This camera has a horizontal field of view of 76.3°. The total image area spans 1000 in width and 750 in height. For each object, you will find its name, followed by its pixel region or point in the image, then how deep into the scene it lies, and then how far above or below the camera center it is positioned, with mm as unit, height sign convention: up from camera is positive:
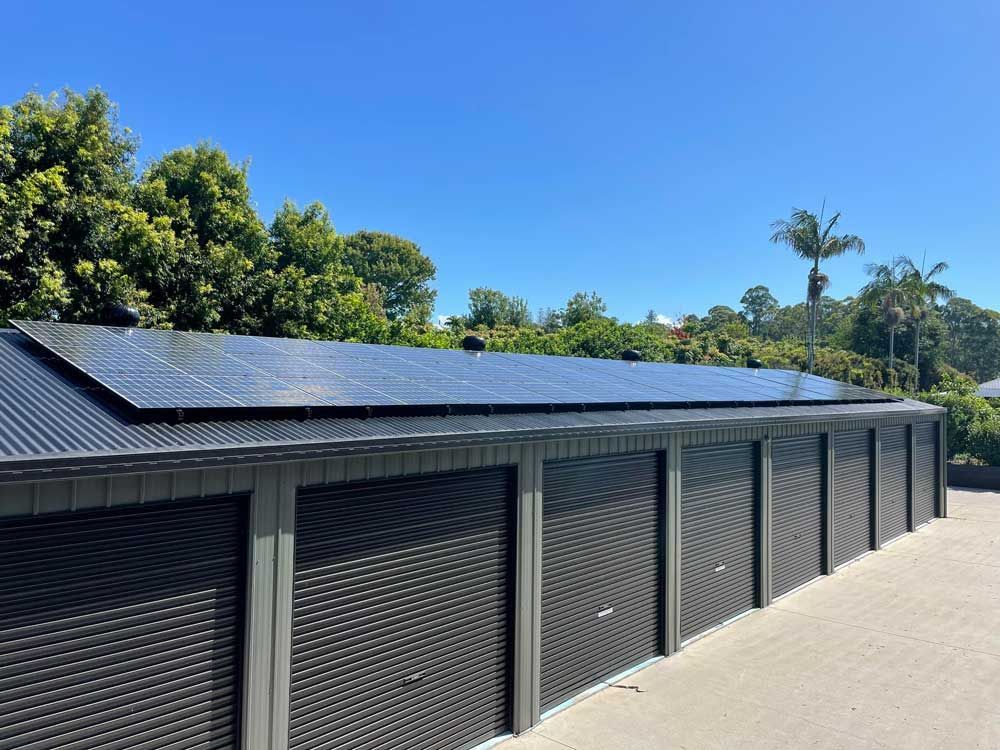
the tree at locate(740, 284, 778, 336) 98312 +13495
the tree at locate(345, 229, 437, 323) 72125 +13551
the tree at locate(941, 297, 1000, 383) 76938 +7268
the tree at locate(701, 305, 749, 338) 61625 +9579
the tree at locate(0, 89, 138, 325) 15305 +4735
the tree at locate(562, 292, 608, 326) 61719 +8168
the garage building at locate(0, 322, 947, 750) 3979 -1345
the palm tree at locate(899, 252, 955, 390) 49031 +8626
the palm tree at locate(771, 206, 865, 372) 34531 +8360
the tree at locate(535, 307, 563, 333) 67788 +7608
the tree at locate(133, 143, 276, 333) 18984 +4474
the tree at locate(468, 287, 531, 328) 65438 +8228
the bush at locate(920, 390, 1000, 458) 24906 -785
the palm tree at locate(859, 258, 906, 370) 50219 +8251
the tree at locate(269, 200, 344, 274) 24828 +5601
